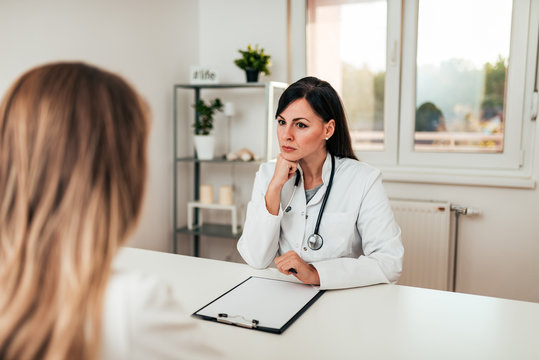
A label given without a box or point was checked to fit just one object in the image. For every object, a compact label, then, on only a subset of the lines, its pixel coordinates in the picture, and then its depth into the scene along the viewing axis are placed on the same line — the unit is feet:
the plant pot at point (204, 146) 9.79
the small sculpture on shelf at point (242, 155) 9.79
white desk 3.33
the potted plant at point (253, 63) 9.54
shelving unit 9.30
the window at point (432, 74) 8.66
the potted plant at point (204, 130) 9.70
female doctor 5.41
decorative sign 9.80
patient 1.80
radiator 8.82
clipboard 3.74
